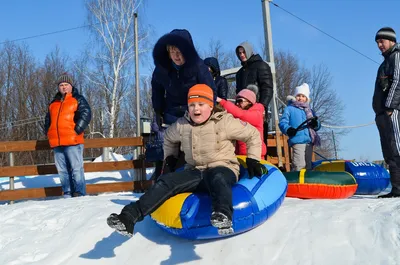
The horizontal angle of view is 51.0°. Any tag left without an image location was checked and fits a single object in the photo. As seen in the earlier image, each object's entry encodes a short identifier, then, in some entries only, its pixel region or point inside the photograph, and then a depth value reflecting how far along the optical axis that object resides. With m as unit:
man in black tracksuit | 4.55
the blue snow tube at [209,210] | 3.49
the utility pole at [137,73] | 18.76
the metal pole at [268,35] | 10.28
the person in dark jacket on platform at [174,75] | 4.57
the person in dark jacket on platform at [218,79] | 6.06
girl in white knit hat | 5.98
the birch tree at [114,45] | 22.88
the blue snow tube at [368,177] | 5.94
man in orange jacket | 6.46
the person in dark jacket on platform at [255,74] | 5.87
